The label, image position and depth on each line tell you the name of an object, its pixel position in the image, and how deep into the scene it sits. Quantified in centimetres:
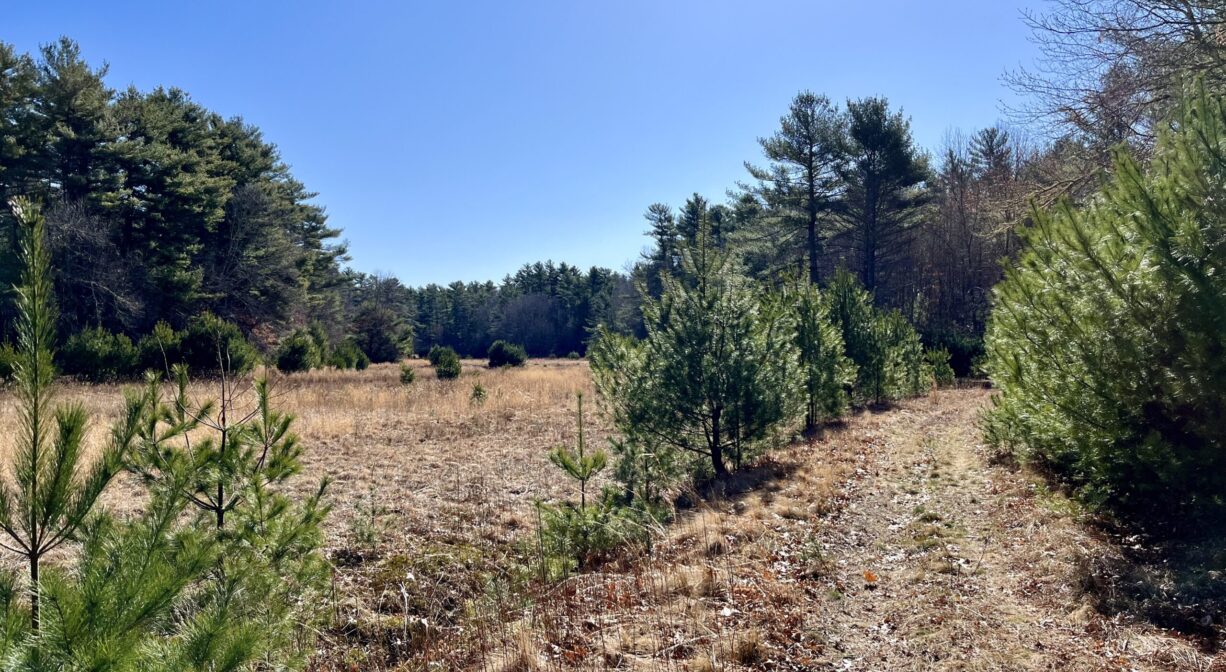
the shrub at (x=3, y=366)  1395
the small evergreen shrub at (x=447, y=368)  2556
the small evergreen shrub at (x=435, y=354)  3265
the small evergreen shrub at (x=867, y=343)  1499
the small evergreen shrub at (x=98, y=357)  1822
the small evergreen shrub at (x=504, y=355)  3718
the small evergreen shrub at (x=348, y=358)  2959
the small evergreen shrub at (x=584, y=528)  560
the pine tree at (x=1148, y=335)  400
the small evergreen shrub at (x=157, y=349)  1939
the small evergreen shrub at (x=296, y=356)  2573
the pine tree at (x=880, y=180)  2798
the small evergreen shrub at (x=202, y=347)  2075
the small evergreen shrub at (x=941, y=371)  2012
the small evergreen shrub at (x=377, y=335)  4069
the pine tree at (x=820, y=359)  1216
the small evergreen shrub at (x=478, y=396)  1773
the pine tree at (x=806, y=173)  2819
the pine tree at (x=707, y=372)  837
